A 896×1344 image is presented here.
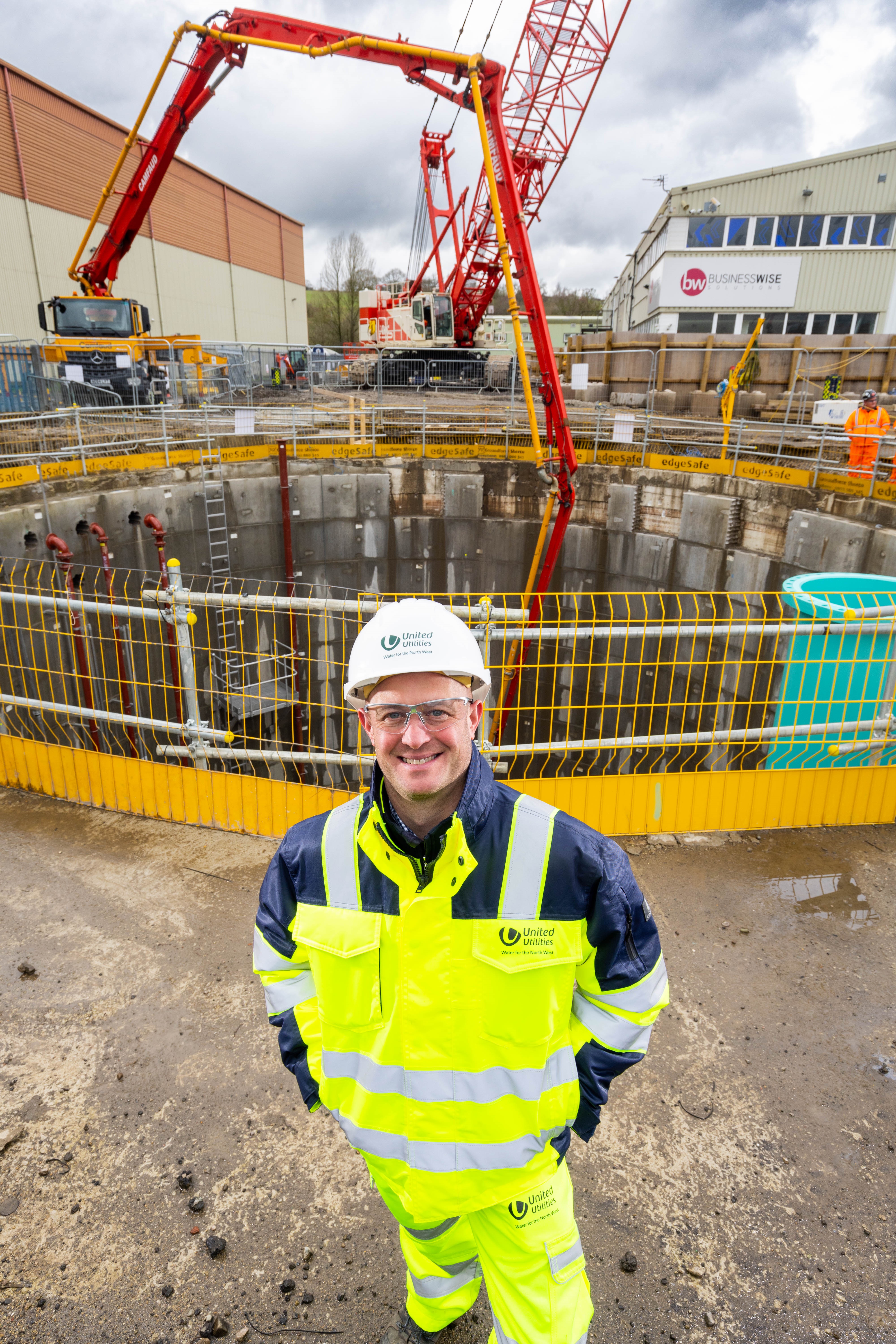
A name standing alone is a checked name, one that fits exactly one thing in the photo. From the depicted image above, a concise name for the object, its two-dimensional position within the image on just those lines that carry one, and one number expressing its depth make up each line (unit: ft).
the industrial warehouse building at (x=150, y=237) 68.74
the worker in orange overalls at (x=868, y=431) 36.32
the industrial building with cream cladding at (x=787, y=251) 86.79
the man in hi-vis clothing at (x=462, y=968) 5.24
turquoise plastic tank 16.07
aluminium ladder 41.75
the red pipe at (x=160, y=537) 32.63
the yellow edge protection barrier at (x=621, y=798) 15.25
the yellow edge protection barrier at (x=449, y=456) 37.09
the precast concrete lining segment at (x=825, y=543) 33.22
